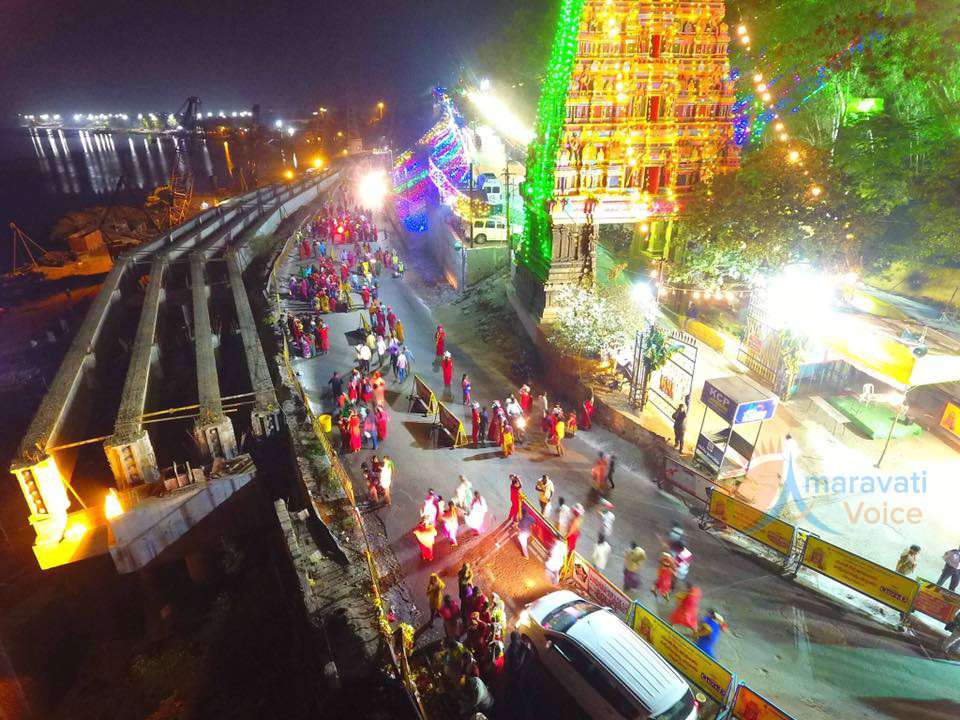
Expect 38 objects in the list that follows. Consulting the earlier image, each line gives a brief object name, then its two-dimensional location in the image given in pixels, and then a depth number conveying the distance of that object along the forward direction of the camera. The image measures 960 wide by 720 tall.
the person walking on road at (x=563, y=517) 10.66
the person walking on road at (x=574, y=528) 10.28
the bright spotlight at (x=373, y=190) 53.88
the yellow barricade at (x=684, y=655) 7.46
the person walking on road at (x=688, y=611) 8.84
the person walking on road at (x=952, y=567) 9.77
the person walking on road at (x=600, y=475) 12.85
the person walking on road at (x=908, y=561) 9.84
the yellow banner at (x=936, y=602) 8.61
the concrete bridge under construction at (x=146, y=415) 9.62
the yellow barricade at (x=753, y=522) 10.64
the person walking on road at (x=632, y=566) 9.73
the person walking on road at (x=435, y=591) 8.97
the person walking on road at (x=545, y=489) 11.66
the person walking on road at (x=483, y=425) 14.95
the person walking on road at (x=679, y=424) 13.93
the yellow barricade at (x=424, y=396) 16.17
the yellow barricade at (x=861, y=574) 9.08
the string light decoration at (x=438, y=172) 36.72
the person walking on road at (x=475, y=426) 14.54
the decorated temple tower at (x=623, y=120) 18.44
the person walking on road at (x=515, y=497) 11.23
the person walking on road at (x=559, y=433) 14.33
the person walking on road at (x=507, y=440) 14.09
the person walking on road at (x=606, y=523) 10.90
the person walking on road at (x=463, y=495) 11.53
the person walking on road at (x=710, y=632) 8.39
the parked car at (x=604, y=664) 7.07
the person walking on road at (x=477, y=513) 11.23
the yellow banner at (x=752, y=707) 6.67
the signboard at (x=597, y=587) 9.00
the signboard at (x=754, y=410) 12.19
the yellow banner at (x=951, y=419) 14.45
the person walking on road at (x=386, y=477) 12.09
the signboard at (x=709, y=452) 13.22
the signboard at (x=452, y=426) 14.69
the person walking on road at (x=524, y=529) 10.75
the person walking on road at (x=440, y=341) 20.03
